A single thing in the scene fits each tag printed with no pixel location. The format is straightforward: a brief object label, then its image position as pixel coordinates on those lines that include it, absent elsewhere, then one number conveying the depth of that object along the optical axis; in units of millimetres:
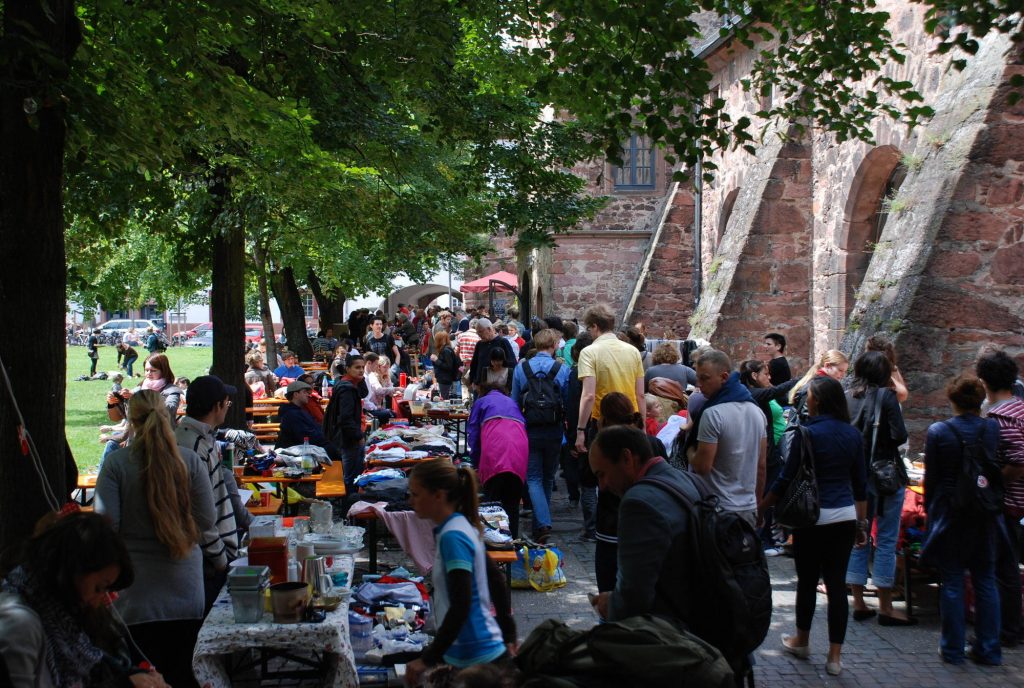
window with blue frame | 27125
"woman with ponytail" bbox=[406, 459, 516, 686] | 4094
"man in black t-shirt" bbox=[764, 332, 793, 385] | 10172
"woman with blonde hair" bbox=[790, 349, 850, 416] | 8719
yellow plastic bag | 8117
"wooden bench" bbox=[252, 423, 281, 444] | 13508
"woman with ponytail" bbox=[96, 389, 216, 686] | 4664
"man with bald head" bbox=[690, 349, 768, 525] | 6027
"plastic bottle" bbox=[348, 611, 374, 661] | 5621
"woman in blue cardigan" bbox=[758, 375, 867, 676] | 6137
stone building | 9531
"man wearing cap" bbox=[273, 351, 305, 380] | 18078
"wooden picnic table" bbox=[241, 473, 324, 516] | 8711
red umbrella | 39969
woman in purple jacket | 8633
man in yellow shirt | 8953
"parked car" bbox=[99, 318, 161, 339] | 69988
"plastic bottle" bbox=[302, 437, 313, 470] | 9039
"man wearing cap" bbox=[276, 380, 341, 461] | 10250
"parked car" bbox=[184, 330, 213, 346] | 72062
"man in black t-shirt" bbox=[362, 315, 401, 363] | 20192
